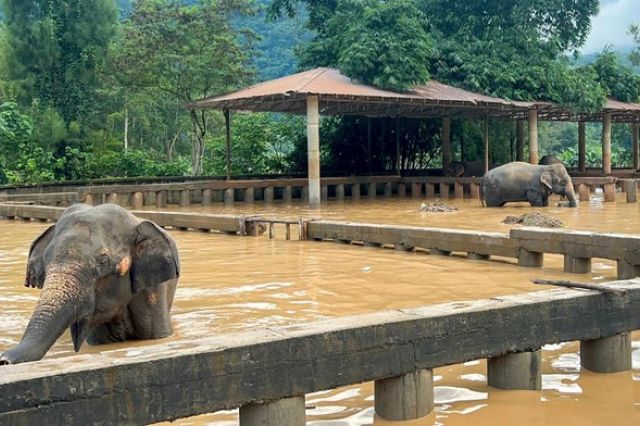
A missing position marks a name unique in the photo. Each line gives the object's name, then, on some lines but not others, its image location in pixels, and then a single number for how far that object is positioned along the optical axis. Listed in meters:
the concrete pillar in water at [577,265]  9.75
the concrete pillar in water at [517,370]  5.03
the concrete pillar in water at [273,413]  4.09
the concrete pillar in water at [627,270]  8.90
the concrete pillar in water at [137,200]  25.20
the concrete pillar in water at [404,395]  4.56
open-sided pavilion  23.29
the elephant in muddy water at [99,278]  4.82
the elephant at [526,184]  21.03
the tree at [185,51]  29.86
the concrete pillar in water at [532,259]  10.34
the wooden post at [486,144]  28.48
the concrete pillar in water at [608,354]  5.43
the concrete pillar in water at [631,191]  23.03
